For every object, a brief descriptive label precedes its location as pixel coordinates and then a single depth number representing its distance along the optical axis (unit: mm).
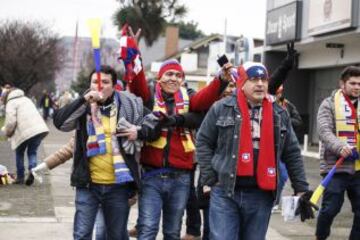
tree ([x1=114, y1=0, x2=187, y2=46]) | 46625
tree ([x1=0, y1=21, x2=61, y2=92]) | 44969
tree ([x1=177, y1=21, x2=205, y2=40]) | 88750
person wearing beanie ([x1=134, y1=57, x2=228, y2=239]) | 5461
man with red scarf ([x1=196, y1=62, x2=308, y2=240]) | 4695
